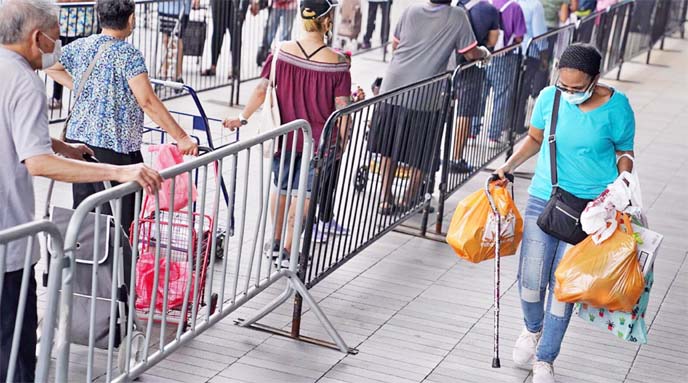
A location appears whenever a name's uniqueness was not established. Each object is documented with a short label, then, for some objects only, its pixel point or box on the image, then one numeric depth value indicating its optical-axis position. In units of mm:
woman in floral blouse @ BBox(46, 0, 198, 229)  5859
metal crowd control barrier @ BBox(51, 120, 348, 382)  4395
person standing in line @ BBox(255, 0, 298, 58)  15078
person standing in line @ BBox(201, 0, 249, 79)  13078
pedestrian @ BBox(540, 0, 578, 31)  13984
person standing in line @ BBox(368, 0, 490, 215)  8609
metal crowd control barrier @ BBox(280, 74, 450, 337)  6207
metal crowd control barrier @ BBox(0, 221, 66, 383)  3803
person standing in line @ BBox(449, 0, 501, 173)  8453
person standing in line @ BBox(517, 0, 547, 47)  11750
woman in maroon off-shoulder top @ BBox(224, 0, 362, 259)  6988
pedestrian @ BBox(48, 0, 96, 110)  10547
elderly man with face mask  4273
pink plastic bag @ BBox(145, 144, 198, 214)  6027
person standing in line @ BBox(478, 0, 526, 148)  9227
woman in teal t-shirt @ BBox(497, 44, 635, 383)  5574
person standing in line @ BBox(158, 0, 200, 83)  12461
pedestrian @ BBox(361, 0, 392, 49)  17812
